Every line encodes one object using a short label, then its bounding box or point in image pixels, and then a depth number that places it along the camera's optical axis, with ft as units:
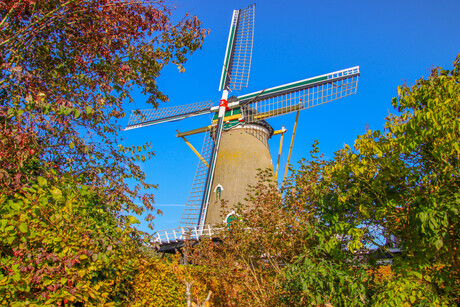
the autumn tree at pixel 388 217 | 12.96
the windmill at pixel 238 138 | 51.67
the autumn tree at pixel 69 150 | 9.93
